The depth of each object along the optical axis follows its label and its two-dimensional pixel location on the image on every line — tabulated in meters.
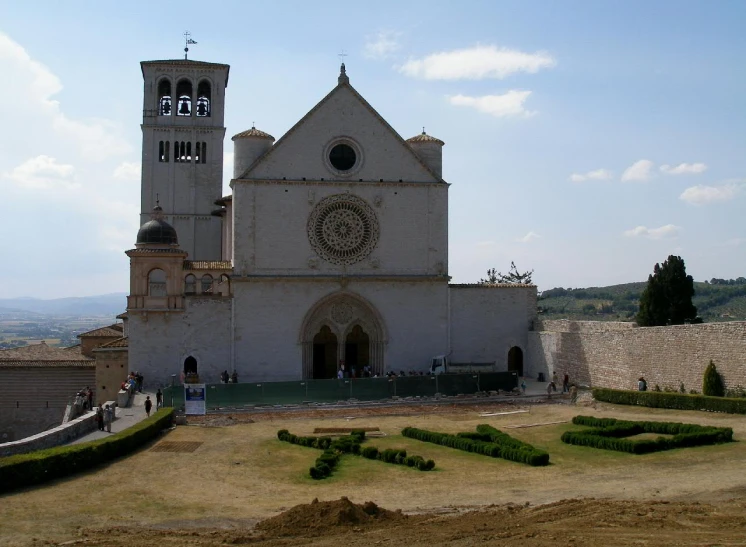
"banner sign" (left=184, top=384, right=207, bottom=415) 33.56
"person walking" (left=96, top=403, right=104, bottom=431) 29.27
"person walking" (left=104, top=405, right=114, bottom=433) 29.11
